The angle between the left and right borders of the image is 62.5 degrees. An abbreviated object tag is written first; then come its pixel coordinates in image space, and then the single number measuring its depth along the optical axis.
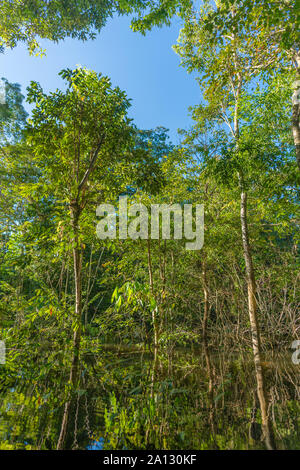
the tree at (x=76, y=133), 3.60
